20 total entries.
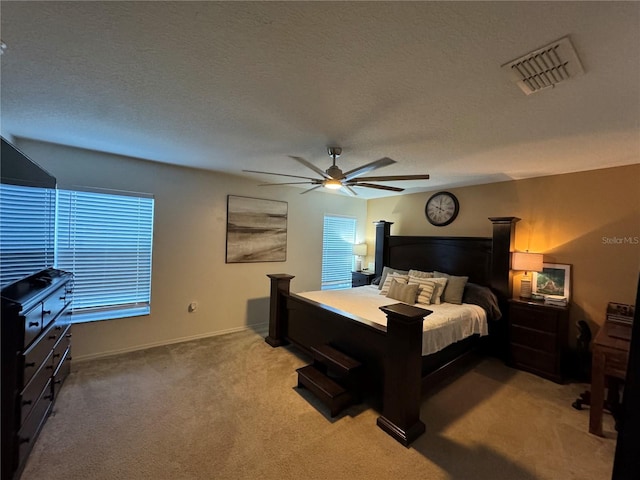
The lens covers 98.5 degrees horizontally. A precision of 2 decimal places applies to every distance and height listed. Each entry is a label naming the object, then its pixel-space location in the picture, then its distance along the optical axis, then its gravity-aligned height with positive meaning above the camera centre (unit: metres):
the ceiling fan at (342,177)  2.37 +0.57
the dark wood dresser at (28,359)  1.57 -0.91
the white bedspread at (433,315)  2.60 -0.83
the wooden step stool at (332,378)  2.35 -1.34
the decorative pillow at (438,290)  3.53 -0.66
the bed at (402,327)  2.11 -0.91
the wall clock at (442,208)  4.41 +0.51
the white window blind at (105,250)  3.06 -0.30
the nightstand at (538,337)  3.04 -1.08
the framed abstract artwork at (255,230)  4.16 +0.02
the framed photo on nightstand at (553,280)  3.31 -0.45
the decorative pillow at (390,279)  3.98 -0.61
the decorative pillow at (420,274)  4.00 -0.52
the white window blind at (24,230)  2.02 -0.07
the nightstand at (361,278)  5.20 -0.80
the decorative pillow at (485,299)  3.43 -0.74
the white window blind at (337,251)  5.41 -0.32
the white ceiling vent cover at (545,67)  1.27 +0.90
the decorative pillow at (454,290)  3.53 -0.64
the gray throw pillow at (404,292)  3.54 -0.72
